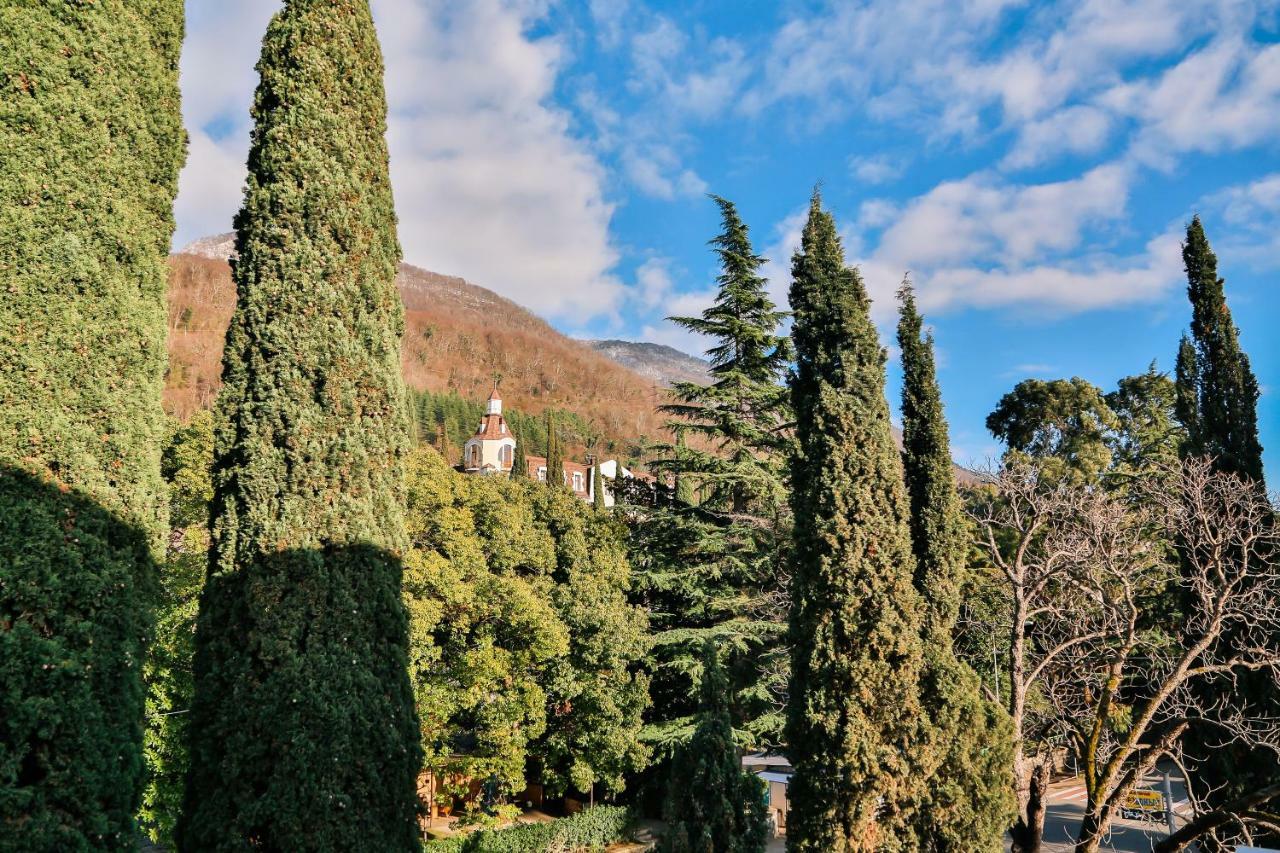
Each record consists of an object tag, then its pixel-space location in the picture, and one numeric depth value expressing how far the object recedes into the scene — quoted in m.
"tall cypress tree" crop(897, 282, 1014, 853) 7.39
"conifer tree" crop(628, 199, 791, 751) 15.86
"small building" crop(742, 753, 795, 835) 17.12
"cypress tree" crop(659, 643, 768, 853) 7.66
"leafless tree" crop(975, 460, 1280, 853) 8.38
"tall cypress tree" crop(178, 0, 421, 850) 4.85
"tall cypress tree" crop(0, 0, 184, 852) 4.02
